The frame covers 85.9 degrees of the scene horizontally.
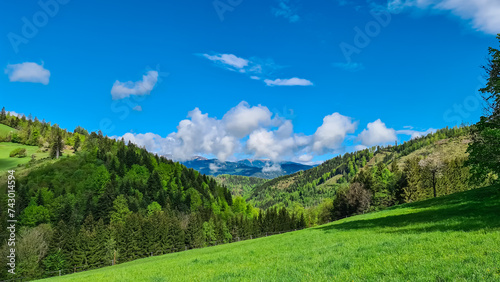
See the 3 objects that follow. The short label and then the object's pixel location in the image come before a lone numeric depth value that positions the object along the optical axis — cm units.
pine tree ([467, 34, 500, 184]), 2122
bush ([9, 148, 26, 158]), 16850
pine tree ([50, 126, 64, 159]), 17438
